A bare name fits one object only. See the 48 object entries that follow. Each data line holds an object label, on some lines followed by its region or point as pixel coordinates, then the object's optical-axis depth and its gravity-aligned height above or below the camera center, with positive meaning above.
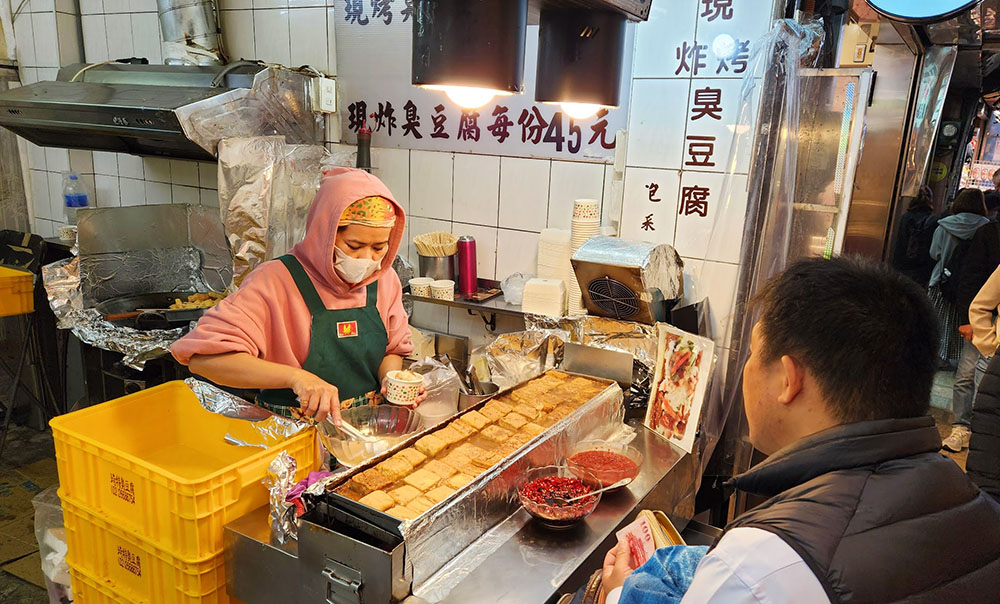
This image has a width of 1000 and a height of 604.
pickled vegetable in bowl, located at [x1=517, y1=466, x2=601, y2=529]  1.67 -0.87
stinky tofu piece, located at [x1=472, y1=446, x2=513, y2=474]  1.73 -0.79
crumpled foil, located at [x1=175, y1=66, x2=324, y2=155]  3.09 +0.16
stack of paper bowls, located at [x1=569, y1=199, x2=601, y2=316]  2.74 -0.25
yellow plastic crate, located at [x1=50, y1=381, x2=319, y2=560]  1.55 -0.84
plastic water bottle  4.52 -0.38
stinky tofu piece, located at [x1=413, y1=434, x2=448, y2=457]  1.76 -0.77
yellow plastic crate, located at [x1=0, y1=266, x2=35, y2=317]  3.85 -0.90
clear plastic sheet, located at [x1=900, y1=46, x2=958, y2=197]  4.32 +0.47
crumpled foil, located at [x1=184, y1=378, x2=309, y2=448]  1.76 -0.73
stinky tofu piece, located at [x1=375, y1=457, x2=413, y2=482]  1.62 -0.77
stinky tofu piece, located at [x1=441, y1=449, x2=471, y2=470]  1.73 -0.79
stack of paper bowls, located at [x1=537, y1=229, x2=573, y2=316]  2.86 -0.41
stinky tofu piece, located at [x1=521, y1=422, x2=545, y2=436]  1.95 -0.79
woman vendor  1.89 -0.52
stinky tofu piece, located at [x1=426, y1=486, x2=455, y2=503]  1.55 -0.79
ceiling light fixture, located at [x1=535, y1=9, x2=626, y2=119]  1.36 +0.22
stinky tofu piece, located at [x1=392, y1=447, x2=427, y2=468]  1.70 -0.77
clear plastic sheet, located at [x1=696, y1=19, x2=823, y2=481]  2.33 -0.05
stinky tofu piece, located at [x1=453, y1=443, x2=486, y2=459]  1.79 -0.79
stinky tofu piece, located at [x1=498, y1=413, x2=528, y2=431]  2.00 -0.79
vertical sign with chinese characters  2.45 +0.18
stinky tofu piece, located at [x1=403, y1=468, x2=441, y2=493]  1.59 -0.79
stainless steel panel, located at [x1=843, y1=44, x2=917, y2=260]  4.55 +0.14
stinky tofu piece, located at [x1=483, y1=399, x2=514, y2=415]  2.08 -0.78
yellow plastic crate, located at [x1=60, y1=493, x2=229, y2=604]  1.60 -1.06
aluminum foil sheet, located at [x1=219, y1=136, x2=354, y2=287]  3.07 -0.23
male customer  0.84 -0.43
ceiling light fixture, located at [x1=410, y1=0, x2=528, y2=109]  1.14 +0.20
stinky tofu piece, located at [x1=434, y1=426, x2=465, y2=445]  1.83 -0.77
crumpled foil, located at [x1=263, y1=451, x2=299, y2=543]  1.53 -0.81
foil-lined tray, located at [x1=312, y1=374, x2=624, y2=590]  1.43 -0.83
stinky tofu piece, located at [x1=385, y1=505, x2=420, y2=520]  1.45 -0.78
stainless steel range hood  3.11 +0.17
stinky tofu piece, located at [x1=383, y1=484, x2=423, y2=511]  1.52 -0.79
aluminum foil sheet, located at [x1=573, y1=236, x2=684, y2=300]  2.28 -0.33
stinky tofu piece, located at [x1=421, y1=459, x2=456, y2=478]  1.67 -0.79
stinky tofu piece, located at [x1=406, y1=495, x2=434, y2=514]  1.49 -0.79
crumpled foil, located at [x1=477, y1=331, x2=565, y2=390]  2.68 -0.80
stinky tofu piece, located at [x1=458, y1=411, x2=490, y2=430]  1.95 -0.77
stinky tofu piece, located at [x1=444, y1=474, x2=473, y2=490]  1.62 -0.80
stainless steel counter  1.47 -0.95
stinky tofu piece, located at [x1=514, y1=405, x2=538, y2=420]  2.07 -0.79
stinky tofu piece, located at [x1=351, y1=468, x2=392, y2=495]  1.55 -0.77
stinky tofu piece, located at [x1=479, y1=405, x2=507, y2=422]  2.02 -0.78
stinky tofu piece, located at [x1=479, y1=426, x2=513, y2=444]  1.89 -0.79
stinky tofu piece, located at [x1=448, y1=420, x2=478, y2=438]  1.89 -0.78
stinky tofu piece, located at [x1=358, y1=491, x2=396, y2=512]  1.48 -0.78
